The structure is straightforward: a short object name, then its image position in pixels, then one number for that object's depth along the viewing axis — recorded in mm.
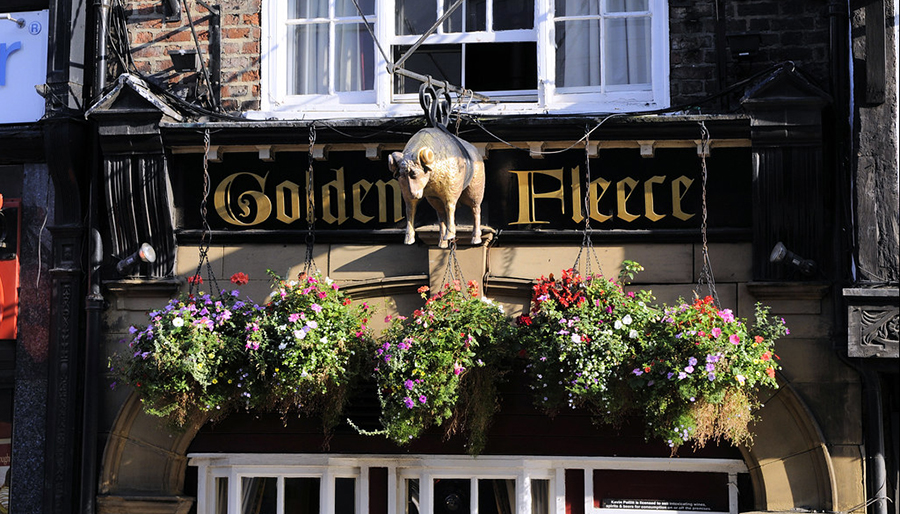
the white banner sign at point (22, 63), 8141
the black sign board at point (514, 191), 7336
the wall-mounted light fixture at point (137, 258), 7622
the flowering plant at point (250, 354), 6902
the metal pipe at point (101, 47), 7949
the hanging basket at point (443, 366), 6781
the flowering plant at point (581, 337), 6637
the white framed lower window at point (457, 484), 7391
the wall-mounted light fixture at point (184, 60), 7832
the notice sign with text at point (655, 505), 7359
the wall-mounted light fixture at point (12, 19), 8156
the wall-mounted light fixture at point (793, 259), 7027
